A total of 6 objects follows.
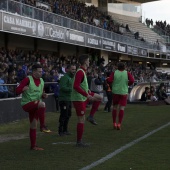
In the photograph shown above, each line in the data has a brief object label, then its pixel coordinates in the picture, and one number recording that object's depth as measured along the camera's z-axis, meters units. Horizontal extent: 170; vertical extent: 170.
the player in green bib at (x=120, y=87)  12.98
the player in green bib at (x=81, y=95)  9.59
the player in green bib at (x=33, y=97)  9.23
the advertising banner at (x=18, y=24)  22.96
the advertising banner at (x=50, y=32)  26.61
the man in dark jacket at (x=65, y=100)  12.05
